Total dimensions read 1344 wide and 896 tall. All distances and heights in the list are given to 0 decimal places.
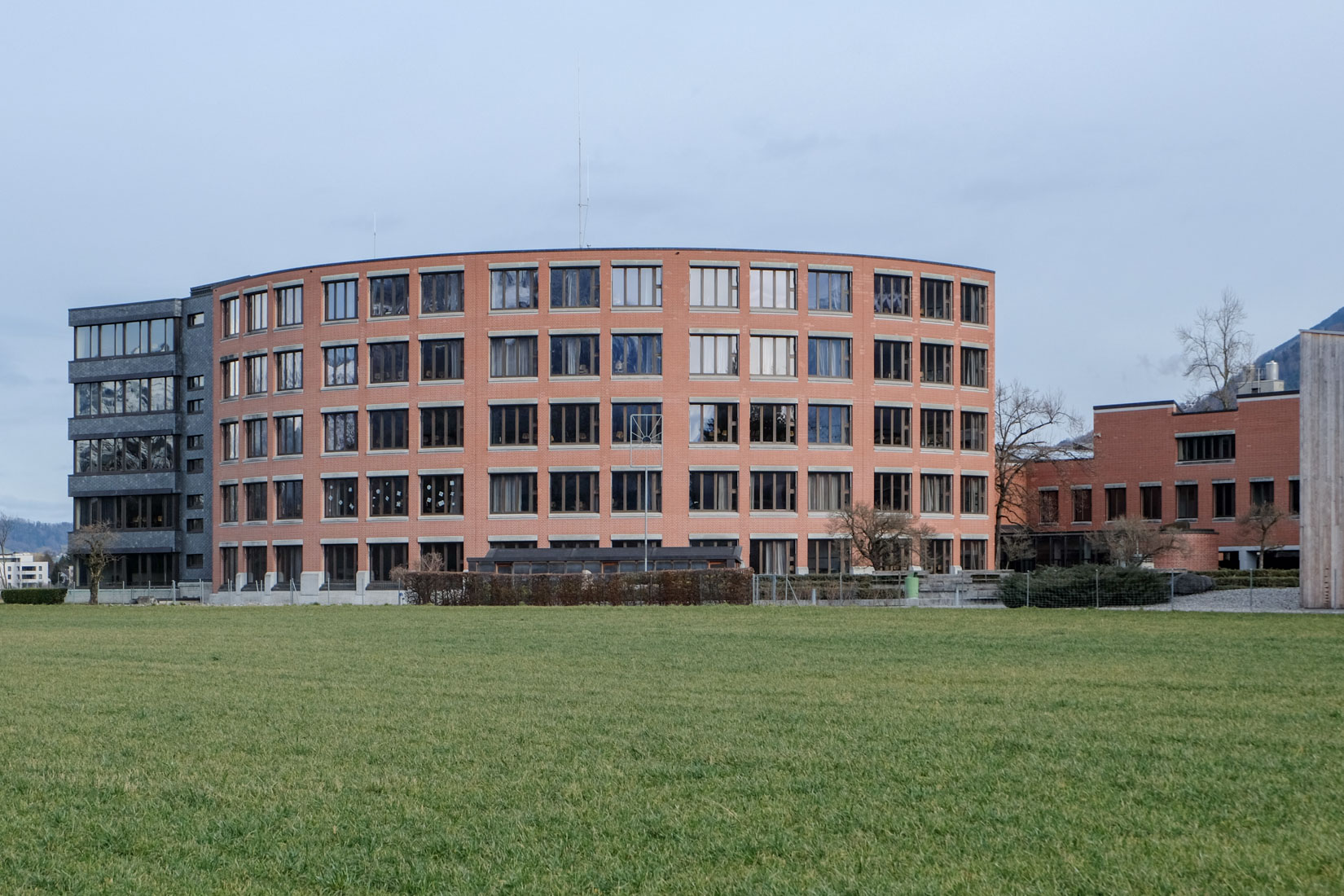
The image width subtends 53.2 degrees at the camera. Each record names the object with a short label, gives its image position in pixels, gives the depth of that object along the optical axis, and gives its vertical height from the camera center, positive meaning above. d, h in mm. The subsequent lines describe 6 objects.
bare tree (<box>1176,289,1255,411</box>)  101125 +9991
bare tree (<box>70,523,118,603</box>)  83194 -2444
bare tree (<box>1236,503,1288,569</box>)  81500 -1576
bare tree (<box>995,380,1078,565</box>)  92438 +3470
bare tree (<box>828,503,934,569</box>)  71250 -1743
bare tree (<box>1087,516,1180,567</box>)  77938 -2351
